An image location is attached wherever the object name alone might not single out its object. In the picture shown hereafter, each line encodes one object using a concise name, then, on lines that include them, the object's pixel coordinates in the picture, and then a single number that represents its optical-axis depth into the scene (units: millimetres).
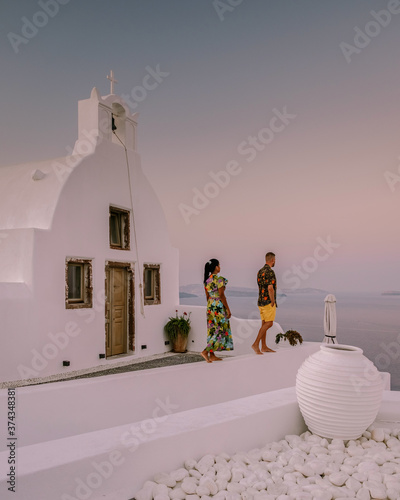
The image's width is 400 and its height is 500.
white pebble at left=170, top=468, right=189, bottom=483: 2754
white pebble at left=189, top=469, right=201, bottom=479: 2809
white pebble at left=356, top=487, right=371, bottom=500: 2636
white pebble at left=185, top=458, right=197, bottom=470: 2896
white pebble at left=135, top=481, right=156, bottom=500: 2594
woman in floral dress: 6422
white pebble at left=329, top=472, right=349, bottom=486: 2822
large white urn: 3447
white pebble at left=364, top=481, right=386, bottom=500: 2656
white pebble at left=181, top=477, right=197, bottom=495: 2650
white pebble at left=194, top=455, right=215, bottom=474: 2875
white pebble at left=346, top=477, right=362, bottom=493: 2764
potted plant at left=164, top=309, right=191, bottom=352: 10633
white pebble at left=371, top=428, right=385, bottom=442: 3566
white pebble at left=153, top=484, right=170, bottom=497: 2604
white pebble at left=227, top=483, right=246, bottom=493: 2686
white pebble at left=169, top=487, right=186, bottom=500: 2596
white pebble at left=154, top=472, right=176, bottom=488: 2713
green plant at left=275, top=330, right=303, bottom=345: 8062
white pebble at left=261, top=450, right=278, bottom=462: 3145
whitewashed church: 7543
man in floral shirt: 6945
